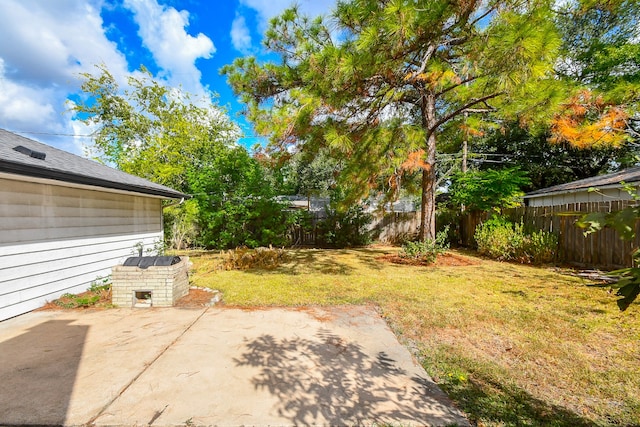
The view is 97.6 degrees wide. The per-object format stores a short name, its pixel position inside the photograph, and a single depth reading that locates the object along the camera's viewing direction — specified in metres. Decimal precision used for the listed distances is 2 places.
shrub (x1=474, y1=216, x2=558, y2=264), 7.01
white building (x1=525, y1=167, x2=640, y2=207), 7.17
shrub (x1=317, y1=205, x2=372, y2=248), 11.33
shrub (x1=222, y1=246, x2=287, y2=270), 7.30
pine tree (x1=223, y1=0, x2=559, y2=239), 4.19
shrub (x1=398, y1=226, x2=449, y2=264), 7.48
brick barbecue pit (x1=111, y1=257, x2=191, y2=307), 4.32
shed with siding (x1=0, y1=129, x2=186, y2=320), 3.87
